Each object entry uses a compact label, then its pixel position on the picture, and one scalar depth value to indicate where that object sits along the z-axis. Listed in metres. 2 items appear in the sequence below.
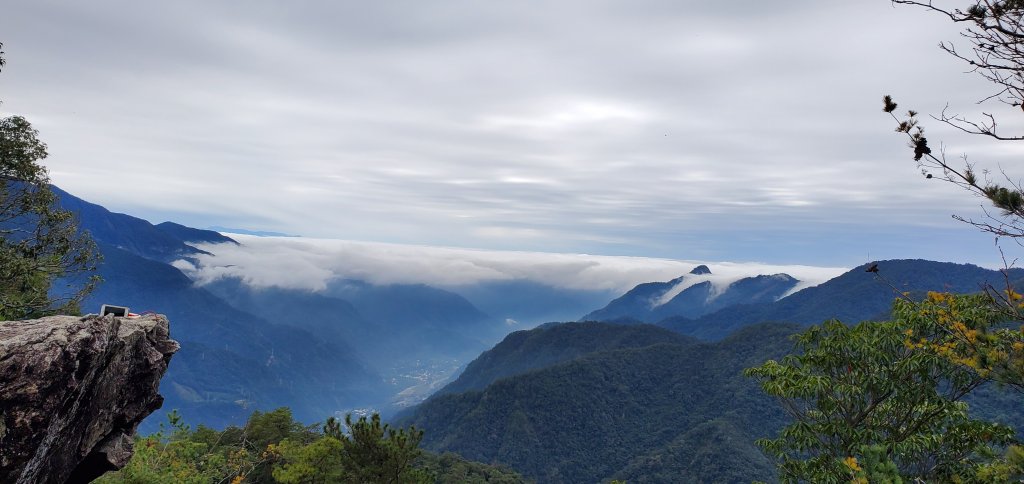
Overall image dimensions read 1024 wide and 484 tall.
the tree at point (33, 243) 22.36
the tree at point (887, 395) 12.01
